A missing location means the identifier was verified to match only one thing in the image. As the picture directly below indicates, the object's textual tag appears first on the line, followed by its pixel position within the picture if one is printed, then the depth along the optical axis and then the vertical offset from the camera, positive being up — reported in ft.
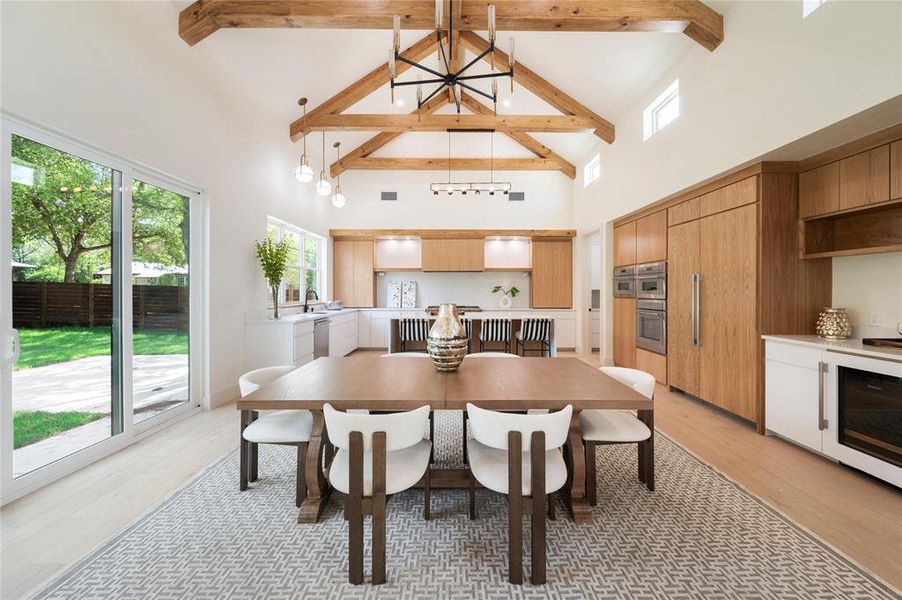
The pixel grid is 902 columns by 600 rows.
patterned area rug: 4.83 -3.86
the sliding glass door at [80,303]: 6.90 -0.09
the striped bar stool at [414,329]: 17.28 -1.50
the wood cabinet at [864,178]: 7.86 +2.70
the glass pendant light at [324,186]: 14.79 +4.64
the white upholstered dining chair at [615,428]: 6.44 -2.44
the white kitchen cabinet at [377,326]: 23.61 -1.82
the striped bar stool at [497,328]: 17.52 -1.47
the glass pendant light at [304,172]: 12.76 +4.49
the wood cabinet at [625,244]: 16.69 +2.55
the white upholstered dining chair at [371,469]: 4.72 -2.26
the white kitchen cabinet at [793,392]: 8.47 -2.40
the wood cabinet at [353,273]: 23.91 +1.68
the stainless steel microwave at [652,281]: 14.32 +0.67
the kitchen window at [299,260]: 17.72 +2.20
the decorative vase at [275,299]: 14.76 -0.02
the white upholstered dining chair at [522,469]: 4.73 -2.29
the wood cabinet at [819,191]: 9.02 +2.74
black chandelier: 7.13 +5.17
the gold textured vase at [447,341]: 7.20 -0.86
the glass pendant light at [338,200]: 18.01 +4.91
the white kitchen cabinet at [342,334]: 18.83 -2.01
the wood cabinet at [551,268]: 23.66 +1.93
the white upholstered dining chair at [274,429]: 6.46 -2.43
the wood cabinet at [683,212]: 12.55 +3.08
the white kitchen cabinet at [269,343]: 13.97 -1.72
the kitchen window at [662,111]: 13.18 +7.29
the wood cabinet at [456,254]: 23.68 +2.88
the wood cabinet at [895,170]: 7.55 +2.66
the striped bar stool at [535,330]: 17.13 -1.55
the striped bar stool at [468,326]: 17.41 -1.37
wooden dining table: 5.52 -1.55
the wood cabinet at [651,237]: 14.37 +2.49
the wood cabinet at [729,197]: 10.18 +3.04
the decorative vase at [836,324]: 8.96 -0.70
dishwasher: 16.35 -1.82
